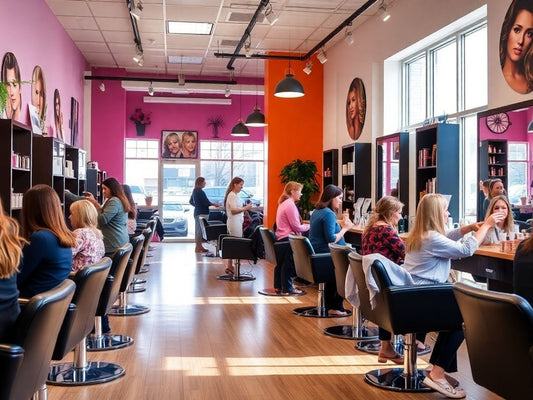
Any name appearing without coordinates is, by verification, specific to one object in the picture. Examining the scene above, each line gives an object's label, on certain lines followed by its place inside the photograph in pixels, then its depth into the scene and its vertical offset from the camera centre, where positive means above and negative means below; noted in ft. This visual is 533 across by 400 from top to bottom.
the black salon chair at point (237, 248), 29.68 -2.32
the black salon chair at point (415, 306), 12.78 -2.10
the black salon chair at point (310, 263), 20.04 -2.02
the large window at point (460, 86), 25.12 +4.53
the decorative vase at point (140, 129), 51.90 +5.16
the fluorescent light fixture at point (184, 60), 45.03 +9.24
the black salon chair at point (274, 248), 24.86 -1.93
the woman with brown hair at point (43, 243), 11.51 -0.83
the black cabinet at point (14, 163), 20.66 +1.07
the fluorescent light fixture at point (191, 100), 52.21 +7.44
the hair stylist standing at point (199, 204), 44.39 -0.54
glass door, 53.36 -0.02
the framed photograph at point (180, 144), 52.90 +4.08
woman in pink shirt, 25.16 -1.14
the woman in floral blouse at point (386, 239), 15.39 -0.98
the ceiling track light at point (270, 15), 28.27 +7.63
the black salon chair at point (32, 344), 7.43 -1.74
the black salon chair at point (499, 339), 8.14 -1.86
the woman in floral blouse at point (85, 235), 15.46 -0.93
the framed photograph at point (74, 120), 39.91 +4.56
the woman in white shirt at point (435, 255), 13.50 -1.21
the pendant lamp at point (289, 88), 31.32 +5.04
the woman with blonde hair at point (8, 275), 8.17 -0.98
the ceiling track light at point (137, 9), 28.02 +7.87
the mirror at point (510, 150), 19.66 +1.42
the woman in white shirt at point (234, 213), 32.17 -0.82
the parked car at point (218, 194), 53.98 +0.15
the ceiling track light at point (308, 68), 36.85 +7.04
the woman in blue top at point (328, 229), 21.48 -1.07
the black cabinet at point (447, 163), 25.09 +1.24
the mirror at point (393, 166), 28.94 +1.35
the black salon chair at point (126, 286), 18.07 -2.53
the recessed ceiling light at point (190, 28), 35.14 +9.04
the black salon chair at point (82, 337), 10.85 -2.38
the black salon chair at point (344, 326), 16.70 -3.46
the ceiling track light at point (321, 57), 34.47 +7.14
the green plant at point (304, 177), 39.32 +1.11
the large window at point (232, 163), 54.03 +2.65
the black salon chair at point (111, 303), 14.48 -2.34
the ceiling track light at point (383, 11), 26.17 +7.32
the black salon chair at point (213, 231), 37.55 -1.97
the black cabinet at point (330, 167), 37.83 +1.68
